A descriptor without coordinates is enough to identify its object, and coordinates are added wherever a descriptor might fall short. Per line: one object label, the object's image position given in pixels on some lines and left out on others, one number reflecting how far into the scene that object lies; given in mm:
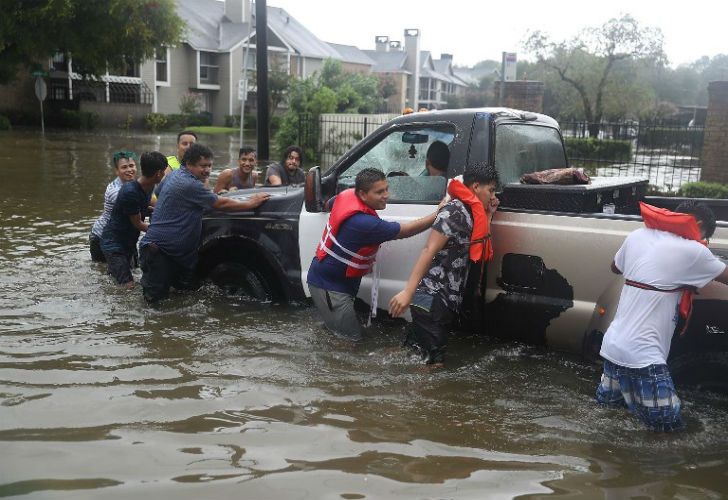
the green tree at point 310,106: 20984
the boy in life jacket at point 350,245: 5016
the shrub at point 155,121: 40344
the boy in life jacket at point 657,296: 3865
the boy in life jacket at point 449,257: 4707
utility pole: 14078
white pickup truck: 4535
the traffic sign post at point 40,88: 32906
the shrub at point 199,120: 43966
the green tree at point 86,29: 26766
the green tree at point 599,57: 33969
